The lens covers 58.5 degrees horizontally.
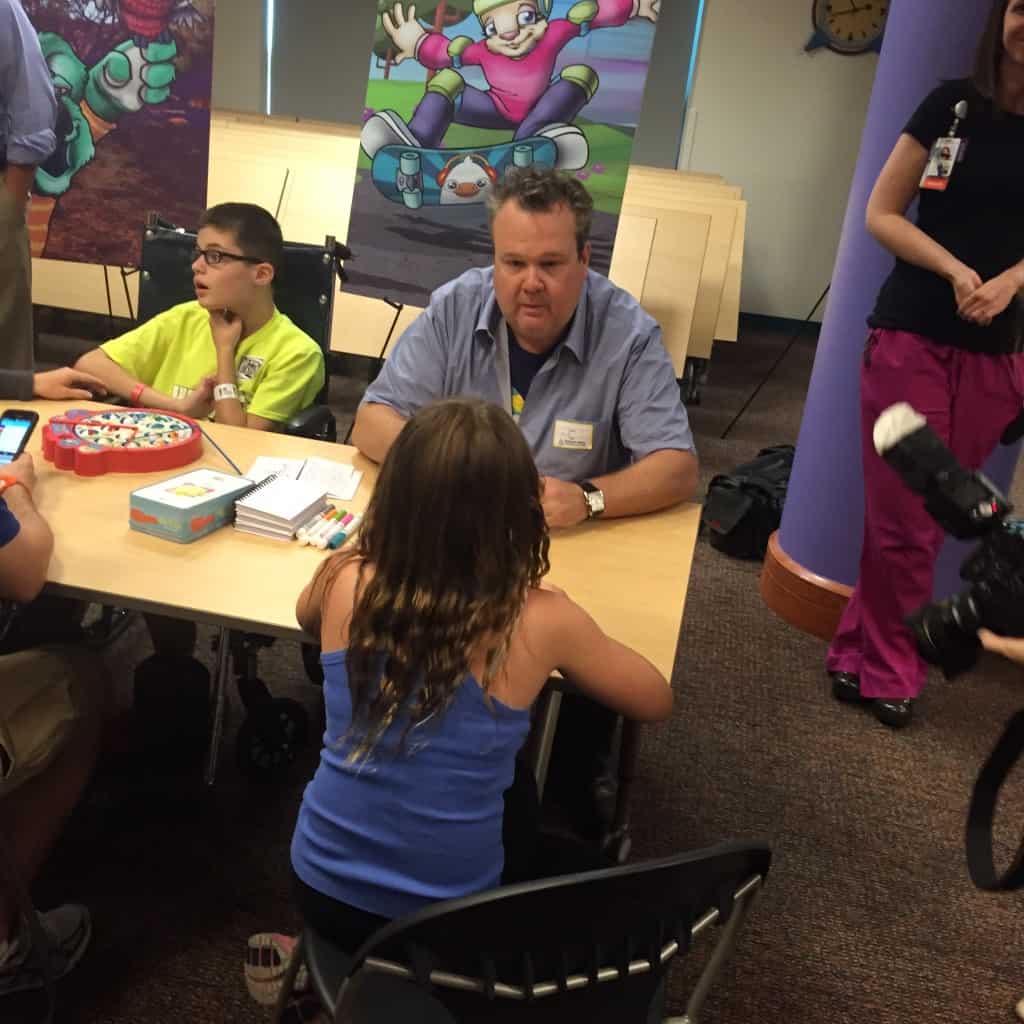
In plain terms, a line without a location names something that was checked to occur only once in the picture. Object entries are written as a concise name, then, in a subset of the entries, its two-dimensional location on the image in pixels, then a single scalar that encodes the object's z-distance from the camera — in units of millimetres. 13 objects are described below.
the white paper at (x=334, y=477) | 1702
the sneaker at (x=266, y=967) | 1461
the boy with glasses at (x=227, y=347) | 2271
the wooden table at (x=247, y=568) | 1297
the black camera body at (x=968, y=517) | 920
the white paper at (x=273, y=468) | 1693
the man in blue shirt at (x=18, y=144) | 2604
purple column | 2201
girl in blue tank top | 962
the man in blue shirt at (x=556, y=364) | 1746
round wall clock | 6465
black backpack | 3342
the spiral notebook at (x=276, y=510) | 1495
